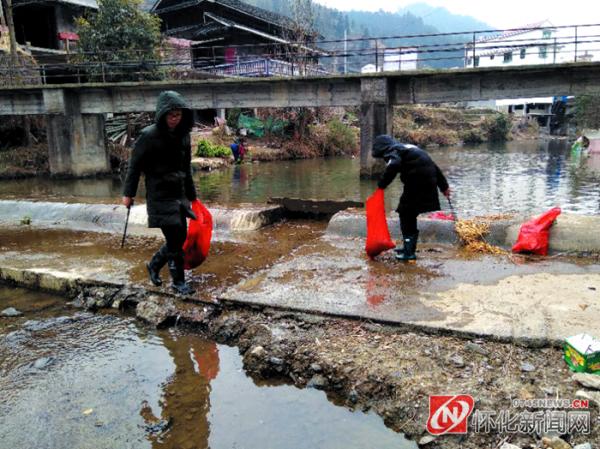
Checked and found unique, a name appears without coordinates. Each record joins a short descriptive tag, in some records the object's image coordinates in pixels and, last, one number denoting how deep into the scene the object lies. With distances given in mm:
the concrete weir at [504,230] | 6164
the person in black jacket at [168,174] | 4836
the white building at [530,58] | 53844
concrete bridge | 17094
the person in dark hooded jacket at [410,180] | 5848
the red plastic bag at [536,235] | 6148
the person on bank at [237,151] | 25703
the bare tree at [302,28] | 31984
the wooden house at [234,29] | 32500
